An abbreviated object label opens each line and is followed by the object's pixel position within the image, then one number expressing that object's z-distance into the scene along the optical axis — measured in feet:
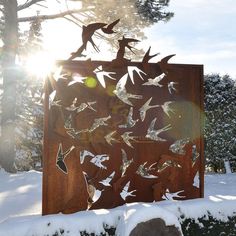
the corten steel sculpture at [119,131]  17.75
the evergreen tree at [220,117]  52.49
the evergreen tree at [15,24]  42.57
